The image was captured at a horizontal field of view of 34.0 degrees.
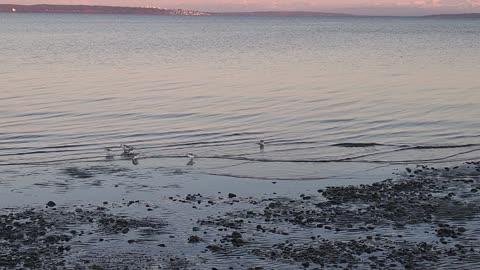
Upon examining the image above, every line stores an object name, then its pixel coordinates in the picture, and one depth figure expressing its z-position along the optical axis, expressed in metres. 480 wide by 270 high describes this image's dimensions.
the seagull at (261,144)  27.22
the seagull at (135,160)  24.24
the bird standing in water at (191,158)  24.24
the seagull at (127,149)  25.55
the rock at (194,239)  15.57
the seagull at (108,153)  25.20
